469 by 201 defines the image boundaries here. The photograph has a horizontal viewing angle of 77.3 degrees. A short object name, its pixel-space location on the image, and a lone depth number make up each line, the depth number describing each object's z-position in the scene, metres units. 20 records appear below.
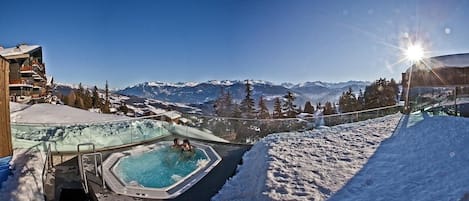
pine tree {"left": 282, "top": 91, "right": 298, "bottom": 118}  32.78
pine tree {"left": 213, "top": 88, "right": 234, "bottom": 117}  40.38
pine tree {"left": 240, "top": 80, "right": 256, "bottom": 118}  33.78
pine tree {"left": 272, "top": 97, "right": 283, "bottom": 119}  33.80
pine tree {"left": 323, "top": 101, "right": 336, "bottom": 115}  34.84
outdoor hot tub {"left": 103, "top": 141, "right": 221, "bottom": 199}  6.30
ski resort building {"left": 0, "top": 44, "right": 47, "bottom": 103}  20.05
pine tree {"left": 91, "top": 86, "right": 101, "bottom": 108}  36.68
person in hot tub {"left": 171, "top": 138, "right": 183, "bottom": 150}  9.60
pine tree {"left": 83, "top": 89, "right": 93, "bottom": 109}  36.10
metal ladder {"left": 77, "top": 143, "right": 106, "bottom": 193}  6.27
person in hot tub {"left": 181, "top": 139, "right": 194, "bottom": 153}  9.37
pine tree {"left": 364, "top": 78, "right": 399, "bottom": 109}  26.24
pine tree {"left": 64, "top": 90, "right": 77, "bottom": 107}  36.20
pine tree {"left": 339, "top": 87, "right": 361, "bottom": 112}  30.48
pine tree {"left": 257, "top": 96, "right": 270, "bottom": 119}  34.60
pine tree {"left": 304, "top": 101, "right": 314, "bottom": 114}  34.46
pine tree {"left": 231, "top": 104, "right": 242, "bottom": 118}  34.72
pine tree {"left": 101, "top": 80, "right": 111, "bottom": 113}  33.85
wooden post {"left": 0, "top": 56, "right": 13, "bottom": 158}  4.63
